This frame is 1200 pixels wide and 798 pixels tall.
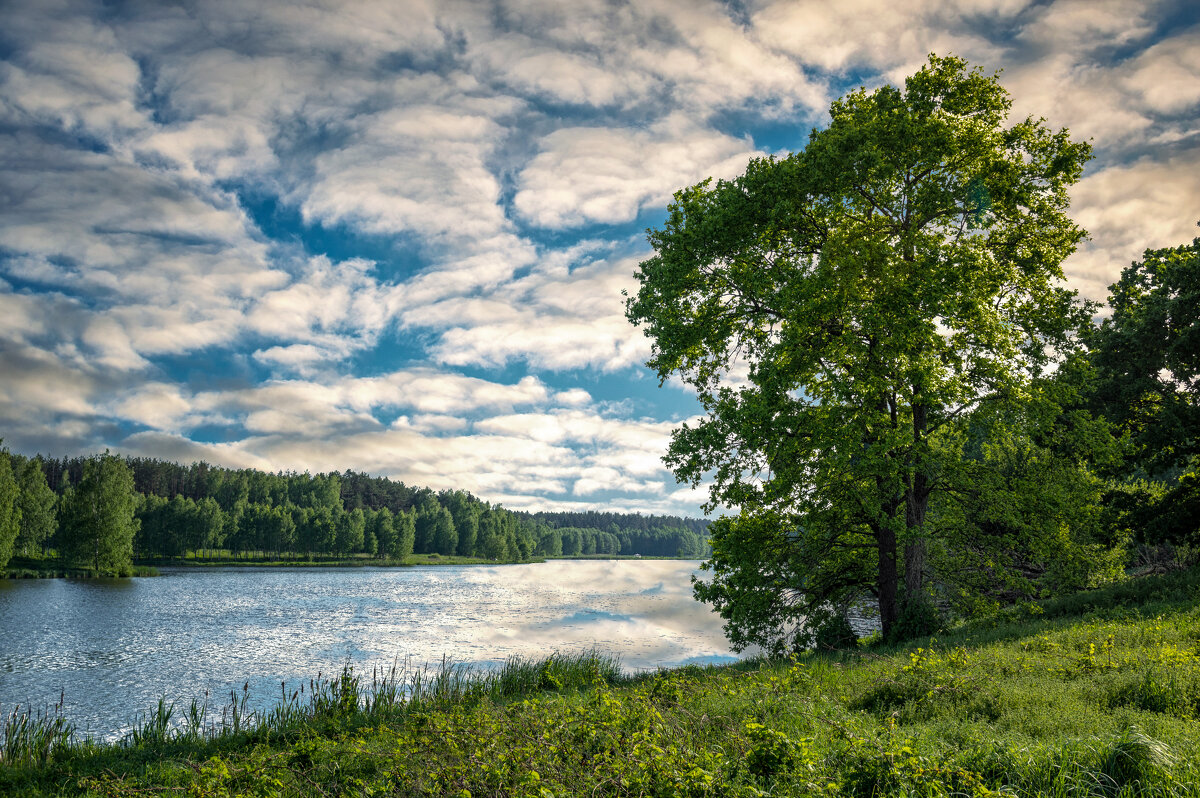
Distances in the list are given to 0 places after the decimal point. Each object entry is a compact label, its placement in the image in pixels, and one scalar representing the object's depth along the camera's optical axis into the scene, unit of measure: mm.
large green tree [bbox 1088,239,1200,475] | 19625
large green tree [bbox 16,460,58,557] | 89125
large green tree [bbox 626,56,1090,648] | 16734
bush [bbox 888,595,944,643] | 17500
